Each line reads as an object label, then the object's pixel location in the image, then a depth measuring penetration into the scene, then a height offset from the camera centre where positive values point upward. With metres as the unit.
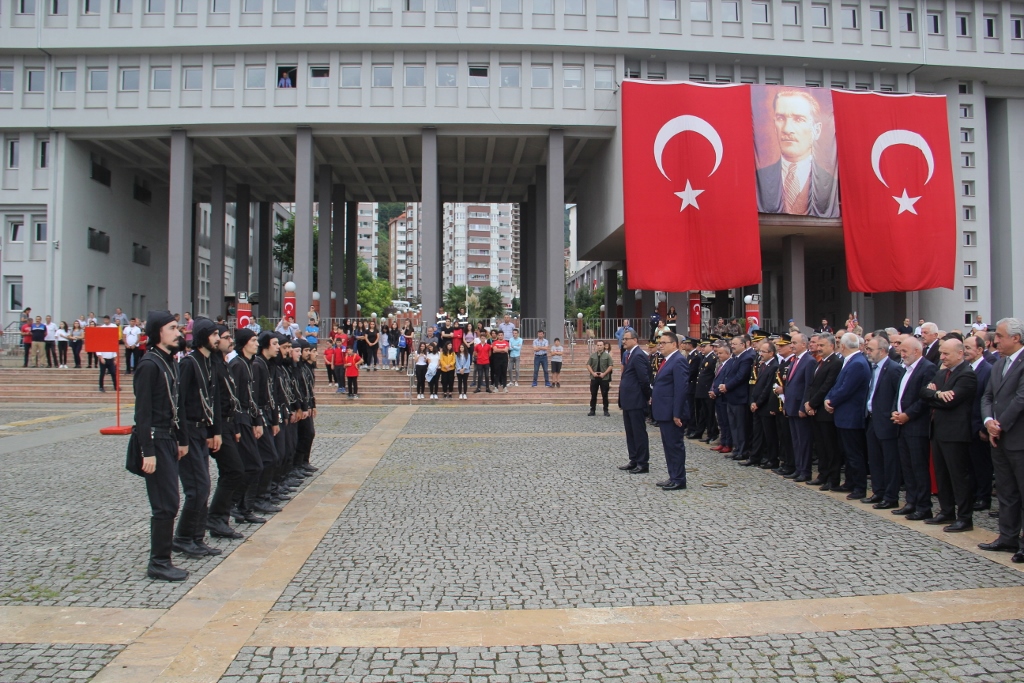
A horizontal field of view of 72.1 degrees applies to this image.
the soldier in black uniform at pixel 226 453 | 6.31 -0.86
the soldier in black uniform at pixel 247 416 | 6.62 -0.55
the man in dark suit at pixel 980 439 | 6.95 -0.85
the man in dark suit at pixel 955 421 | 6.60 -0.61
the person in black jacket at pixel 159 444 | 5.18 -0.65
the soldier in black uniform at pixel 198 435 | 5.69 -0.64
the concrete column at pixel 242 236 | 39.00 +6.99
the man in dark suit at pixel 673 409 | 8.73 -0.66
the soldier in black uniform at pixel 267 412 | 7.14 -0.56
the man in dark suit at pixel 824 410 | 8.70 -0.67
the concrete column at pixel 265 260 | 42.53 +5.96
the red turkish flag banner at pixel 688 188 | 28.48 +6.86
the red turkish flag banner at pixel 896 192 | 29.81 +7.01
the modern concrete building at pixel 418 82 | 31.05 +12.43
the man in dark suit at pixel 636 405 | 9.81 -0.68
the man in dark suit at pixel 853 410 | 8.24 -0.64
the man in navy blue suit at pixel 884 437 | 7.68 -0.89
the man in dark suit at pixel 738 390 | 11.07 -0.53
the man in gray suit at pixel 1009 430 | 5.84 -0.62
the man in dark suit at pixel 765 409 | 10.20 -0.77
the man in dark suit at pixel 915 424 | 7.18 -0.71
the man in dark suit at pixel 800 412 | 9.16 -0.73
